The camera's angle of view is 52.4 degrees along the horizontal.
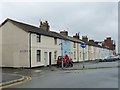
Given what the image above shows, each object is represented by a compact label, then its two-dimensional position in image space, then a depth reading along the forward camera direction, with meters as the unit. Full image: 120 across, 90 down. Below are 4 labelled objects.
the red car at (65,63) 17.93
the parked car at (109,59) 29.45
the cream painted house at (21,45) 16.20
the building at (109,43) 60.16
